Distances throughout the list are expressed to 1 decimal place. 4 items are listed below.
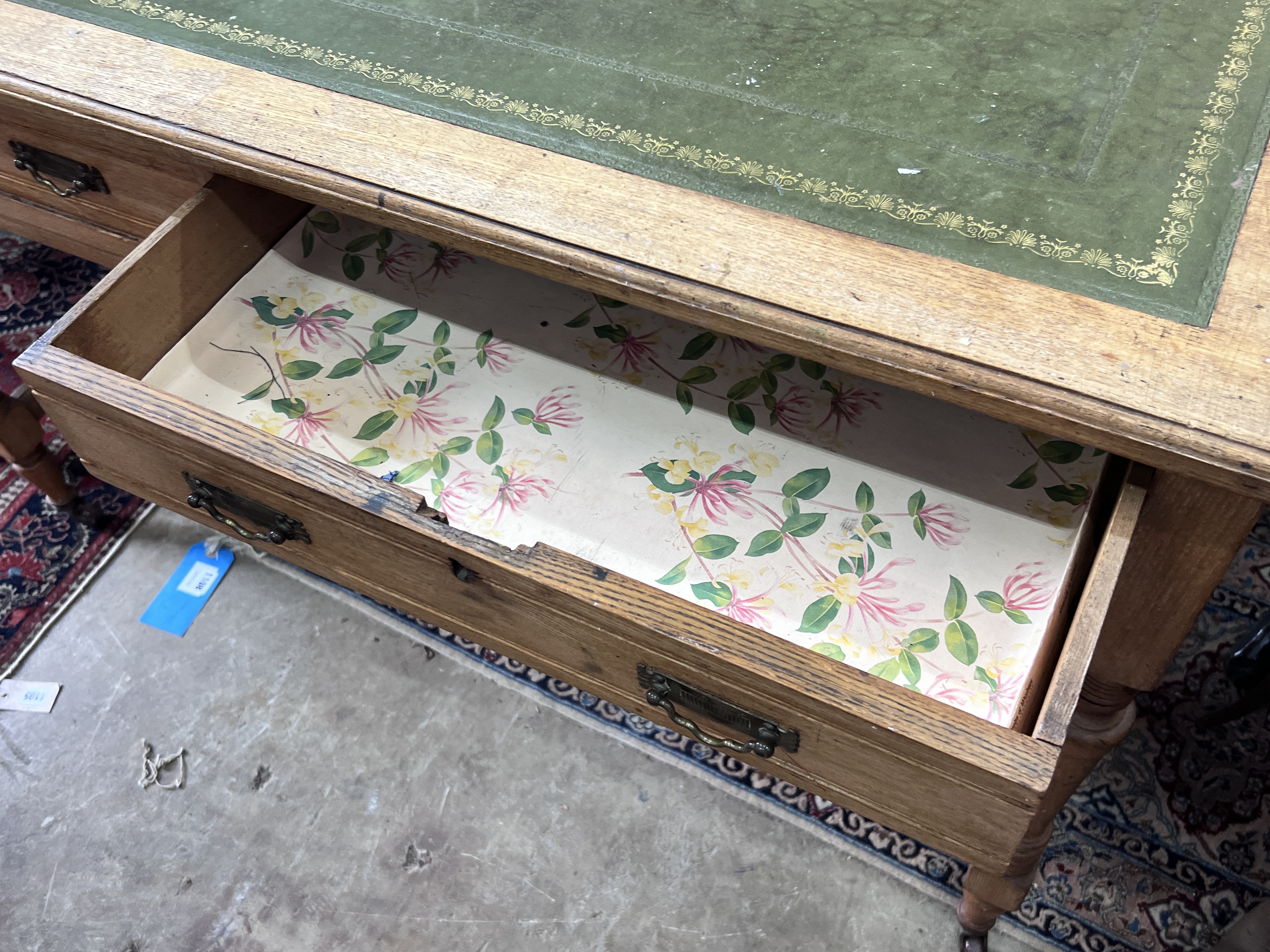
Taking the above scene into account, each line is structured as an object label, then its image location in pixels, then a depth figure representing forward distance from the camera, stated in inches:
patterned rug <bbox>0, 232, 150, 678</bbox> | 47.4
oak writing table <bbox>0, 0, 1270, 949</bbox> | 21.8
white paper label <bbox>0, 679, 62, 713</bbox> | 45.1
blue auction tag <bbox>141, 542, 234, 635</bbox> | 47.4
